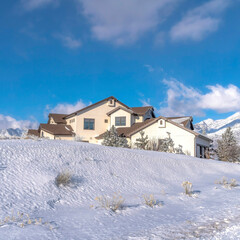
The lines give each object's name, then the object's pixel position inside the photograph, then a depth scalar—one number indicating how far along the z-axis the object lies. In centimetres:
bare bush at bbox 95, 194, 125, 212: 691
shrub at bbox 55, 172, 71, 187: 819
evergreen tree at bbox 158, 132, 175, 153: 2587
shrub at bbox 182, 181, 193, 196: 926
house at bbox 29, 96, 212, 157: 2950
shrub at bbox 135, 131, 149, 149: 2668
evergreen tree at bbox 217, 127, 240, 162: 3113
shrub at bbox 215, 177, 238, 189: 1118
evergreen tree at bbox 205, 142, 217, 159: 3101
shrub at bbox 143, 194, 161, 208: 748
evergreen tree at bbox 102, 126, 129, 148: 2626
